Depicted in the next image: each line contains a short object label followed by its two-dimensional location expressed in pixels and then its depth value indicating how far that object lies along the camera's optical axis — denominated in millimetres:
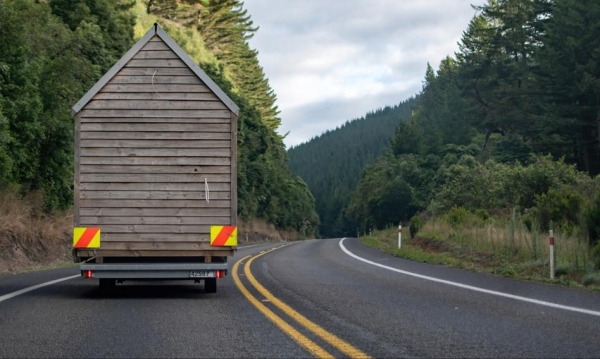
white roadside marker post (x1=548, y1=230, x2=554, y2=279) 13172
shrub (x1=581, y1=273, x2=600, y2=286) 12051
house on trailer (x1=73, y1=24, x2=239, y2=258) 10758
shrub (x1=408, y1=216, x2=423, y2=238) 31409
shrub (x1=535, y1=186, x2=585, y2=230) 20469
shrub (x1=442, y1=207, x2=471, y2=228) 28141
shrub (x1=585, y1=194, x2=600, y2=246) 15633
